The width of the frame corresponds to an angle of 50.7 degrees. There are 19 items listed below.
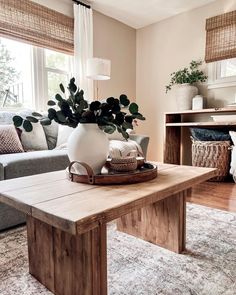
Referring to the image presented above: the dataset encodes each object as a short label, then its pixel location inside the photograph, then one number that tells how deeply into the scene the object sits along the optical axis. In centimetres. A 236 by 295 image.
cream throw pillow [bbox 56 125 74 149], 268
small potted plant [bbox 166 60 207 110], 340
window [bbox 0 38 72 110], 290
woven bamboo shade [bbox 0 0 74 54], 267
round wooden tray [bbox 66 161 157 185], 105
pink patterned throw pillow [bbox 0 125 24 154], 213
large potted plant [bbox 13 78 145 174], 114
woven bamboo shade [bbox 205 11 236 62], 316
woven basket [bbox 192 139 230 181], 304
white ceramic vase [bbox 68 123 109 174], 114
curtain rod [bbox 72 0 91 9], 327
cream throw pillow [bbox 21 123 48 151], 245
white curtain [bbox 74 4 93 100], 329
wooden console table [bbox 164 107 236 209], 285
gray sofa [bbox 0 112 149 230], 163
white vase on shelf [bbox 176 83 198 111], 342
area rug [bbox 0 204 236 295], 106
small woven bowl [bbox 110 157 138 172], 116
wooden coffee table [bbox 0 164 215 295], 75
